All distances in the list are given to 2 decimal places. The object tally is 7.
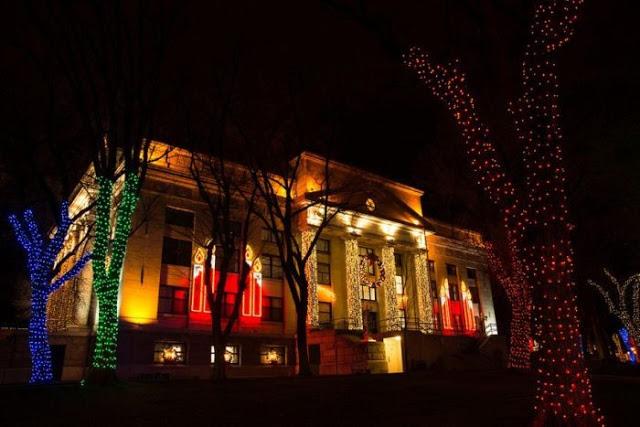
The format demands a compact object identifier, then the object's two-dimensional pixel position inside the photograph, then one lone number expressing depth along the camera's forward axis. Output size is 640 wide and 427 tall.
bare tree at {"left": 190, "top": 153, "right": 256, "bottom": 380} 21.81
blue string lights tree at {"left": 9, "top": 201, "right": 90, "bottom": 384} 17.73
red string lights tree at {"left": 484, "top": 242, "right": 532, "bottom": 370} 22.11
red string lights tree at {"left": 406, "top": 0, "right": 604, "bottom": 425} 6.36
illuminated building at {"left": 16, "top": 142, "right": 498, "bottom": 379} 26.81
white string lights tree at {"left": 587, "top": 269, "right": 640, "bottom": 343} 30.96
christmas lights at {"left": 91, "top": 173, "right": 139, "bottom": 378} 14.23
